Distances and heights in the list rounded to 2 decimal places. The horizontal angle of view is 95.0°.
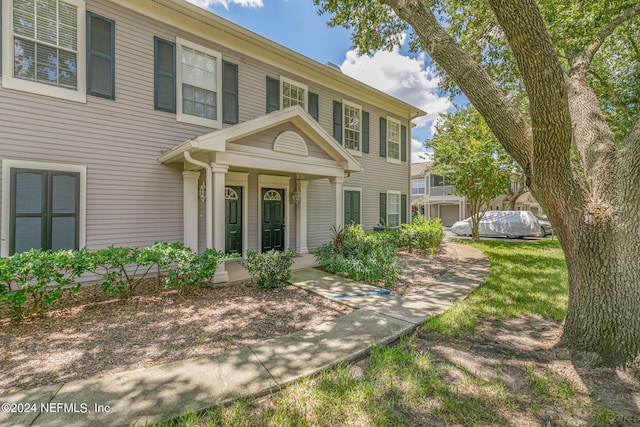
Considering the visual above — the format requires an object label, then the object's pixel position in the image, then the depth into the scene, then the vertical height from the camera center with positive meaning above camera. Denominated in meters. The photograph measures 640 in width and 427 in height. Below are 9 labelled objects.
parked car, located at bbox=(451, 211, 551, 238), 16.66 -0.52
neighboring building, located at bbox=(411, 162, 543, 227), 28.16 +1.58
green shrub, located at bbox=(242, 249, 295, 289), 5.59 -1.00
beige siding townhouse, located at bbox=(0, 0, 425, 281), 5.13 +1.73
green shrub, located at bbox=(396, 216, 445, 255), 10.24 -0.72
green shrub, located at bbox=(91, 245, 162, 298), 4.44 -0.69
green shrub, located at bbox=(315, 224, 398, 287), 6.37 -0.95
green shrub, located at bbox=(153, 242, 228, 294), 4.88 -0.82
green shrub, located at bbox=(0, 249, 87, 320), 3.72 -0.78
